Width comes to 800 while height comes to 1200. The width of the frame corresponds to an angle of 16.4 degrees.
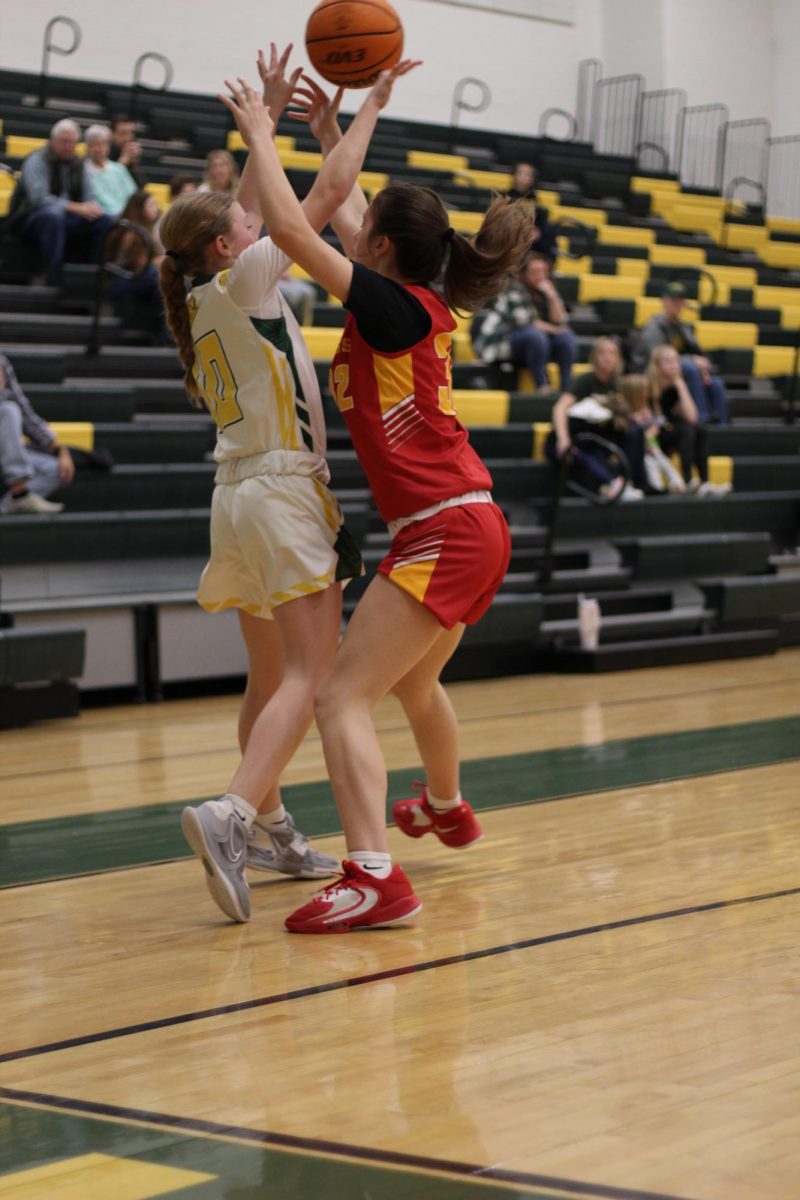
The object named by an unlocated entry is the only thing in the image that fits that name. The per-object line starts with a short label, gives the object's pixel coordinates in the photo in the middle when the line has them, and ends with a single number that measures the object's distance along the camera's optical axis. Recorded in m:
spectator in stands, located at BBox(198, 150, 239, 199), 15.36
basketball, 5.91
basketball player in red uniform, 5.25
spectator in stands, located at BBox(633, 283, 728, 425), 17.07
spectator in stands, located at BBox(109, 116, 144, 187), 16.24
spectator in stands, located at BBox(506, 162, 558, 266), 19.46
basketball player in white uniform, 5.43
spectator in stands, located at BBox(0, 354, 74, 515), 11.41
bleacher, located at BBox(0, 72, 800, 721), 11.52
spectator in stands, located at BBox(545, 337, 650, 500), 14.49
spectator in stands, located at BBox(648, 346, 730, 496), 15.77
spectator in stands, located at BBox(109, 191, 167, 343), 14.27
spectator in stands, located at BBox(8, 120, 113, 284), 14.70
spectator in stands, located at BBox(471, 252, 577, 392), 15.88
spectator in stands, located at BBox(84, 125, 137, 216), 15.39
